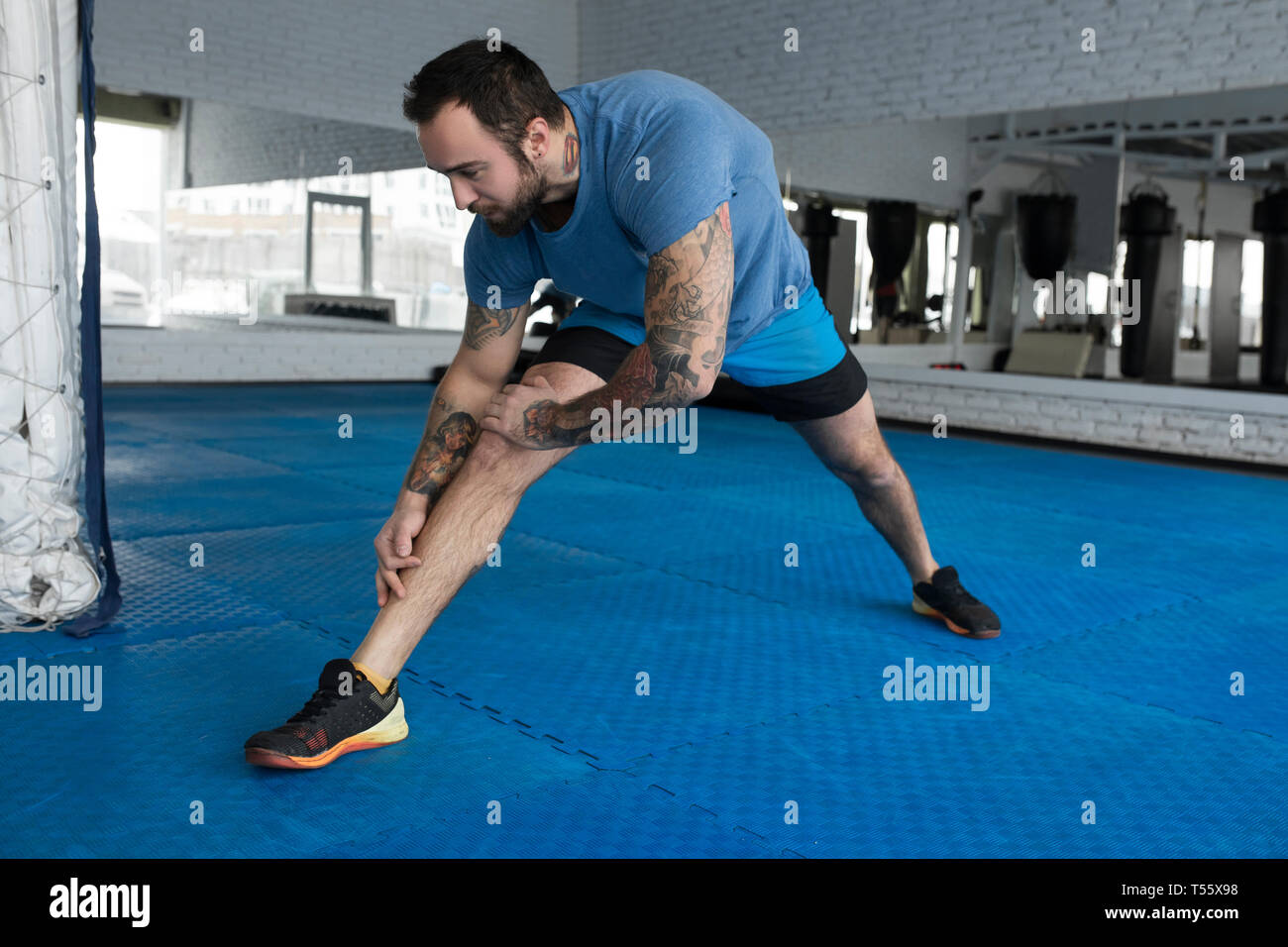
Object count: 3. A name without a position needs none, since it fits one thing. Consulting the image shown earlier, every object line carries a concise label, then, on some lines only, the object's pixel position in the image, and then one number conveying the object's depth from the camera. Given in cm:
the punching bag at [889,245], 775
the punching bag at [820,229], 800
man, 174
